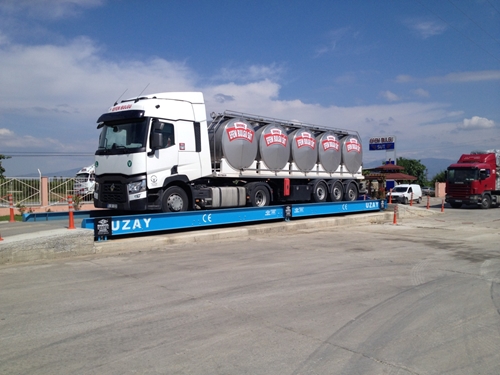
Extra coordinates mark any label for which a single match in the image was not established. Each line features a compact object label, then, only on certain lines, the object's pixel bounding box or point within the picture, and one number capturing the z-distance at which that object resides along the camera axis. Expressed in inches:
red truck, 1179.9
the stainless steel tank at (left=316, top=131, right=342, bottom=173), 768.3
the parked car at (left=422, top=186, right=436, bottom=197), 2157.4
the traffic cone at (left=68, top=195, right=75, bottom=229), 412.1
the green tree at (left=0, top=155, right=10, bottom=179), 1251.1
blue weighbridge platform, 430.9
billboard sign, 2468.5
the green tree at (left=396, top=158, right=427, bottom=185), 3065.9
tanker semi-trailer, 471.8
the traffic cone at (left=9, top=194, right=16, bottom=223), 546.2
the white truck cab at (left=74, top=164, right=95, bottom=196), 976.1
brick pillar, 907.4
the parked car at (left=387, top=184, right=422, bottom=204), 1461.6
